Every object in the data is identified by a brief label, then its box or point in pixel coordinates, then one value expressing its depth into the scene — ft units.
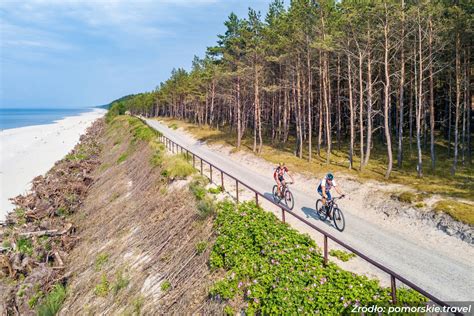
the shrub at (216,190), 48.97
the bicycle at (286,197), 45.63
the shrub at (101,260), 39.71
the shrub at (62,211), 64.90
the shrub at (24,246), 46.52
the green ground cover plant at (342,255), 28.60
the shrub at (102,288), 33.63
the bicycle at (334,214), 37.42
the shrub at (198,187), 44.93
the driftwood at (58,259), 43.90
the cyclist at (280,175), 46.85
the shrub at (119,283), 33.04
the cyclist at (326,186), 38.59
